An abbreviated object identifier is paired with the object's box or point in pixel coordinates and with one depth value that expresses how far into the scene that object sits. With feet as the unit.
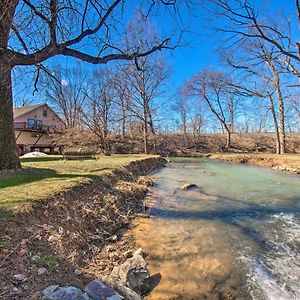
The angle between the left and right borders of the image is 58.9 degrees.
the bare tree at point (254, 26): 20.08
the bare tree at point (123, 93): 88.22
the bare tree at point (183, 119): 155.33
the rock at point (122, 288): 10.03
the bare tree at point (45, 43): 20.03
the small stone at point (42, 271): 9.91
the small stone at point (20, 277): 9.16
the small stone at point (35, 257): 10.71
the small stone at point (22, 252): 10.77
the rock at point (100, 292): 9.16
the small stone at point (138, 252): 14.67
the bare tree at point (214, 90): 111.21
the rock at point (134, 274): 11.62
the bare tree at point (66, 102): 146.00
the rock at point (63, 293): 8.33
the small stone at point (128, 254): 14.25
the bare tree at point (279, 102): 67.72
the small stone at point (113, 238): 16.52
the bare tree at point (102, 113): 80.33
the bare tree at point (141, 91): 87.45
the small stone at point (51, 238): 12.82
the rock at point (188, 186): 34.21
